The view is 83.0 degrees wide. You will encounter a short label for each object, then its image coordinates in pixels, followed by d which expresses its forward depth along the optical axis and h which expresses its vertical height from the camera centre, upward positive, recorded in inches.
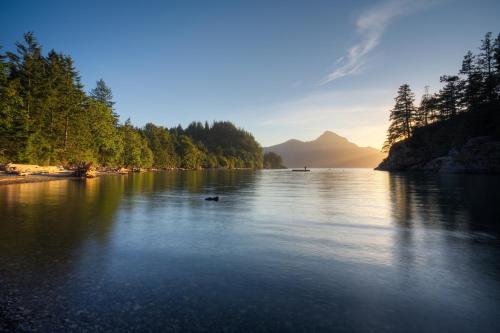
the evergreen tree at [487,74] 2992.1 +1014.3
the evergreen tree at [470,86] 3245.6 +956.7
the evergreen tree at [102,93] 3911.7 +1071.8
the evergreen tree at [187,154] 6879.9 +367.1
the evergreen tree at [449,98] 4126.5 +1019.9
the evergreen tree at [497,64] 2770.7 +1028.2
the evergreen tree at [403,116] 4763.8 +858.9
